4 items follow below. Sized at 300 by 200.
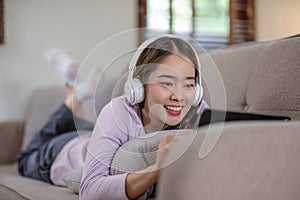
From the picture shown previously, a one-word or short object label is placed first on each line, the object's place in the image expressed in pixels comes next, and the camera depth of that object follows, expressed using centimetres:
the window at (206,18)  562
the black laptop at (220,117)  195
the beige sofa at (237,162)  163
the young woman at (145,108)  179
